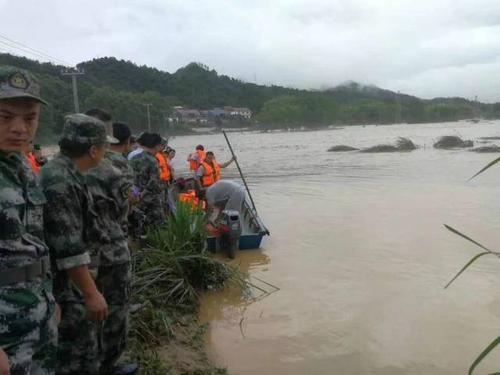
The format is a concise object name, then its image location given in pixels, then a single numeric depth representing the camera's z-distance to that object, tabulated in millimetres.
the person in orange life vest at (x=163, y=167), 7769
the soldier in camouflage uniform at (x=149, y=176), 6047
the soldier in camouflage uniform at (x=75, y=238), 2137
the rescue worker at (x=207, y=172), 9336
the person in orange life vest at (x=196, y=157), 10672
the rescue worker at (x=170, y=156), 8611
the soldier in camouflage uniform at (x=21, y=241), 1630
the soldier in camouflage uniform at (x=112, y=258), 2633
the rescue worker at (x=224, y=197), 6832
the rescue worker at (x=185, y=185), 9626
